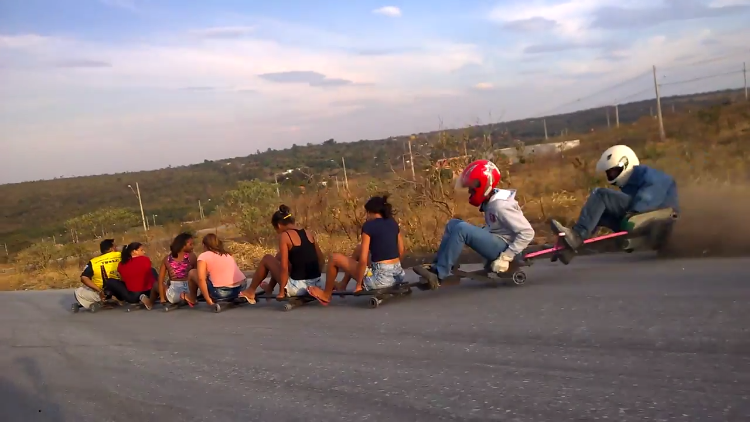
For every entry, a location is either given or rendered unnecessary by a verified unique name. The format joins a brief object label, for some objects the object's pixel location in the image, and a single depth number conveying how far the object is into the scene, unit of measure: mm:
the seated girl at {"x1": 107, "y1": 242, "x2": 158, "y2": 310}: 10250
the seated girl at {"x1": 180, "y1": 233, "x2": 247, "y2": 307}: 8781
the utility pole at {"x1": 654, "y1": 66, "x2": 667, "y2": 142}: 29728
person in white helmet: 7861
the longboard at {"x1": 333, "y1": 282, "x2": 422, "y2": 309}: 7430
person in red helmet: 7277
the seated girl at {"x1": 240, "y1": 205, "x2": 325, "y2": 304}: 8111
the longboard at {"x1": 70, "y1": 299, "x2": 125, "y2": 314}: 10617
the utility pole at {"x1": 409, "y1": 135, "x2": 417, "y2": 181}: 14684
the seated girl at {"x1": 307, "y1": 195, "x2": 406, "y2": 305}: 7570
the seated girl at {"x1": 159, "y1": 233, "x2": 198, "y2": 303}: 9352
